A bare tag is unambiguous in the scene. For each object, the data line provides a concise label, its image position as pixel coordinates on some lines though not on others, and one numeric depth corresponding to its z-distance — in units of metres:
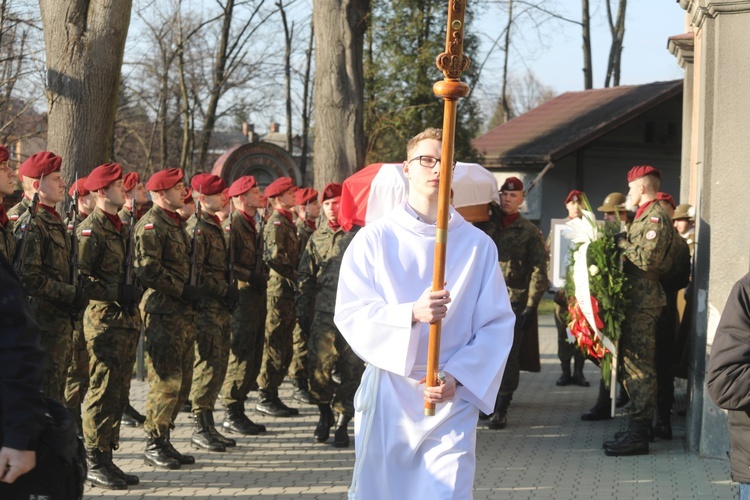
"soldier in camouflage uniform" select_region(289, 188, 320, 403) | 10.92
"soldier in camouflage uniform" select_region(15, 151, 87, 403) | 6.74
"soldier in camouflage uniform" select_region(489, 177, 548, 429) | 9.70
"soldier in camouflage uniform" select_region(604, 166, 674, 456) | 8.42
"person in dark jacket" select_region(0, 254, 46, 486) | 3.24
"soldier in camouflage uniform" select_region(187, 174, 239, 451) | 8.56
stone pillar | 8.04
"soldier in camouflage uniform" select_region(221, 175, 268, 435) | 9.35
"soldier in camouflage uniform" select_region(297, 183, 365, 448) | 8.62
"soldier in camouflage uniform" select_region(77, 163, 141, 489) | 7.23
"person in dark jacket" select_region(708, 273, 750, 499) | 4.10
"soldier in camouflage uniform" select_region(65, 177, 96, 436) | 7.93
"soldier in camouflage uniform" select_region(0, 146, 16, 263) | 6.43
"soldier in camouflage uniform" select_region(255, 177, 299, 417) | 10.20
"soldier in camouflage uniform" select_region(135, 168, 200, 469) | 7.77
